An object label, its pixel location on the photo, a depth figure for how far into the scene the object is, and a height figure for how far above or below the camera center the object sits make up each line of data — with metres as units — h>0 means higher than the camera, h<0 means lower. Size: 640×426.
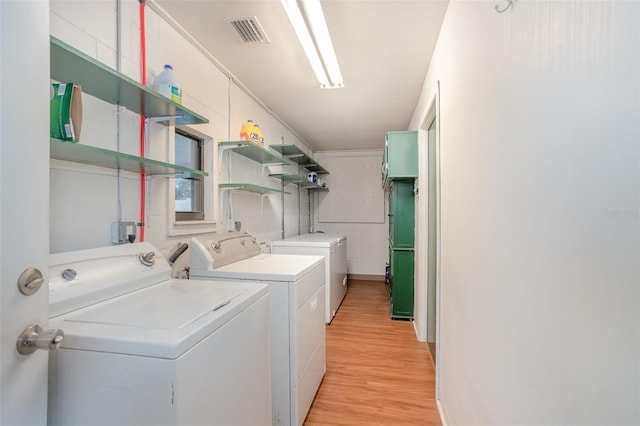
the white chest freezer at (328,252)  3.35 -0.43
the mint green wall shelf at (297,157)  3.54 +0.82
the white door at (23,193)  0.68 +0.05
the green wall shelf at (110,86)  1.07 +0.57
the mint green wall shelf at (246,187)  2.35 +0.23
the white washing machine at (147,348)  0.81 -0.41
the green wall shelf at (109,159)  1.07 +0.24
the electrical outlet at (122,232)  1.47 -0.09
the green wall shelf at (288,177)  3.39 +0.46
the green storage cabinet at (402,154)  3.06 +0.62
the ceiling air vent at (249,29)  1.83 +1.21
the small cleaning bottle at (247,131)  2.61 +0.74
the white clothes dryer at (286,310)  1.64 -0.57
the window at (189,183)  2.05 +0.23
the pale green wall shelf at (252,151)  2.38 +0.57
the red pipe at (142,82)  1.62 +0.73
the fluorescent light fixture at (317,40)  1.48 +1.05
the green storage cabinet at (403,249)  3.42 -0.42
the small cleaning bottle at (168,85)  1.58 +0.70
